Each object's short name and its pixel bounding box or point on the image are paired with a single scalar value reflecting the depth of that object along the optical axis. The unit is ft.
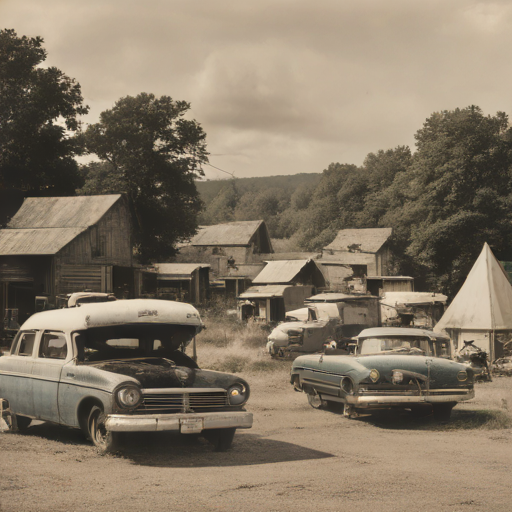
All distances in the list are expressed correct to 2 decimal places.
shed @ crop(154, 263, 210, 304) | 166.03
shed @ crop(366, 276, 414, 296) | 155.33
